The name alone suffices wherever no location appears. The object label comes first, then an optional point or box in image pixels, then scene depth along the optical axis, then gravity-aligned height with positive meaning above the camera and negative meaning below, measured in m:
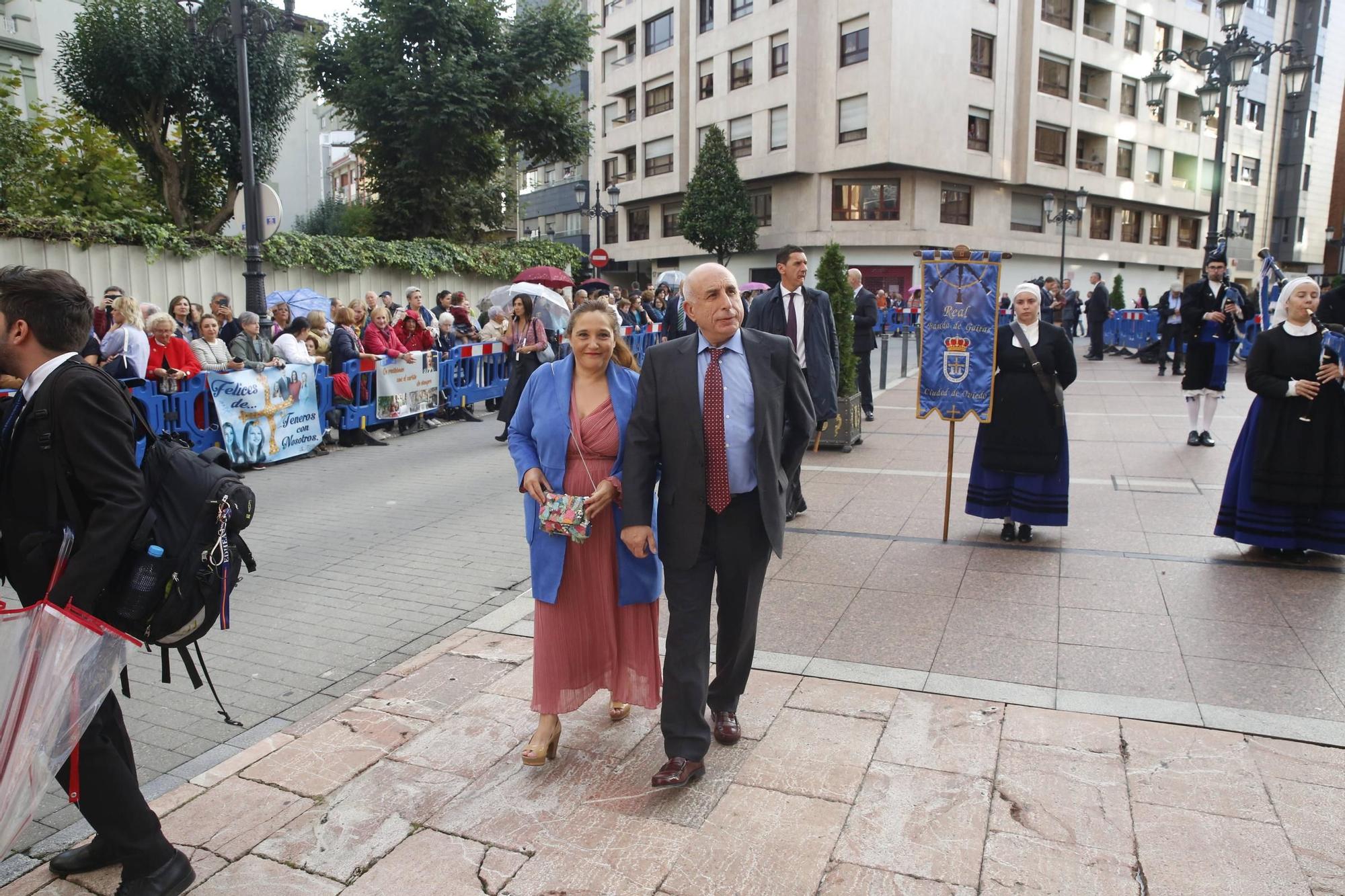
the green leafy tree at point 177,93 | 20.66 +4.24
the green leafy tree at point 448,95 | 23.39 +4.72
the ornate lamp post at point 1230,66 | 16.20 +3.79
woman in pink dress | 3.57 -0.99
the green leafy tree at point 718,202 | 39.12 +3.39
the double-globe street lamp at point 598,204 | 30.89 +2.90
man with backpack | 2.57 -0.55
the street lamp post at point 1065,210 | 30.50 +2.79
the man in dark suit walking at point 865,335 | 12.62 -0.64
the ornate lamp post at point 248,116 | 11.59 +2.03
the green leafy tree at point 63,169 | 19.31 +2.36
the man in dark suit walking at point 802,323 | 7.15 -0.28
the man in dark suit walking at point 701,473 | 3.43 -0.66
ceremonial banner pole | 6.62 -0.30
